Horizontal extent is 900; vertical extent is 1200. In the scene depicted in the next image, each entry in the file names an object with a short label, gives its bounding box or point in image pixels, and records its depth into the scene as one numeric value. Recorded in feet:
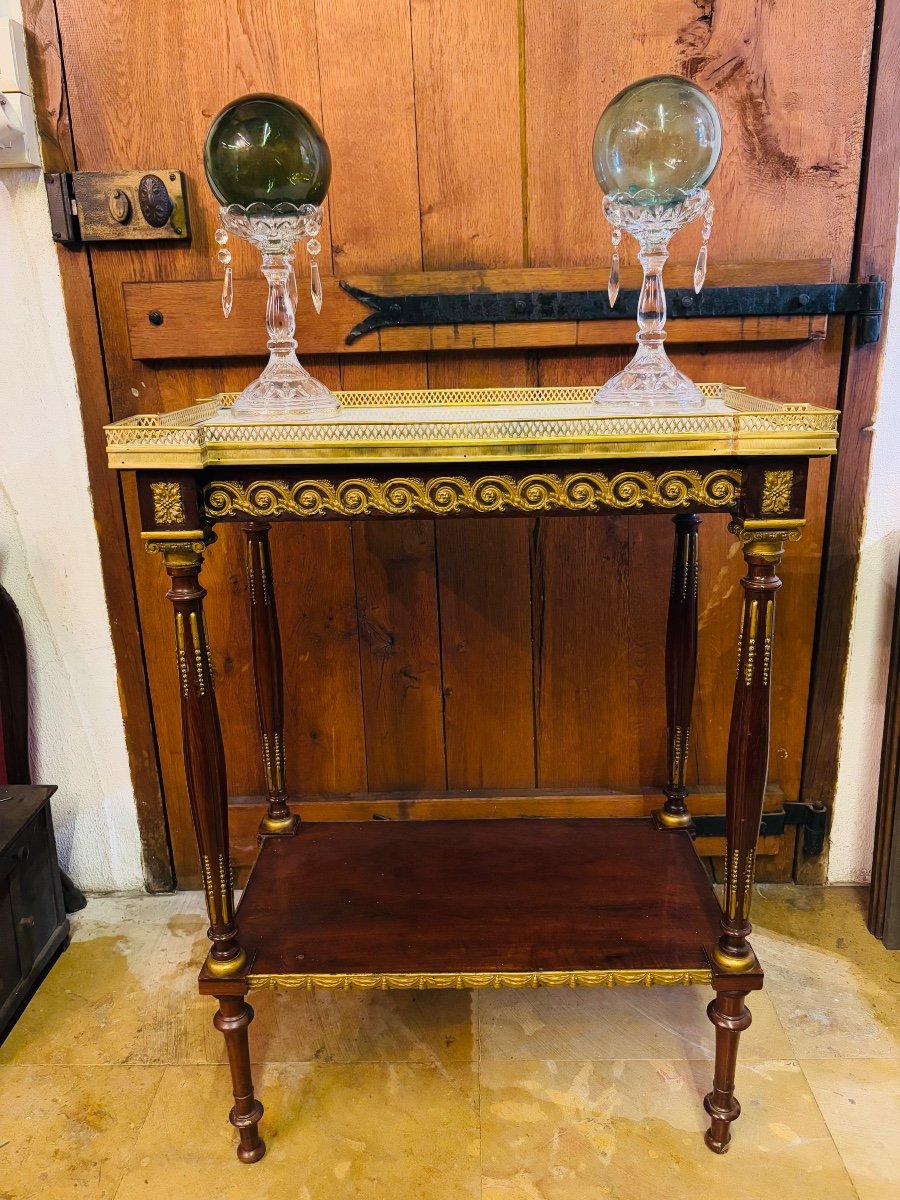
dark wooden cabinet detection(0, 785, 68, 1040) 4.54
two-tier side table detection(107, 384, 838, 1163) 3.16
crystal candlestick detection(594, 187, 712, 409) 3.56
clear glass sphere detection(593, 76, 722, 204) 3.42
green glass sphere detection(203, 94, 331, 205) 3.45
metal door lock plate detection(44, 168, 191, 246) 4.48
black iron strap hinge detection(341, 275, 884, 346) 4.52
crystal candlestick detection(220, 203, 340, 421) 3.63
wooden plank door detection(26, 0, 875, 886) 4.33
